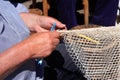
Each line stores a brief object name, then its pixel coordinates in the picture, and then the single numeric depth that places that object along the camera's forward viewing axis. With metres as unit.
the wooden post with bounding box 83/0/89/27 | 3.08
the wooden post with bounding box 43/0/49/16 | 3.15
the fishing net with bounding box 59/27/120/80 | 1.46
